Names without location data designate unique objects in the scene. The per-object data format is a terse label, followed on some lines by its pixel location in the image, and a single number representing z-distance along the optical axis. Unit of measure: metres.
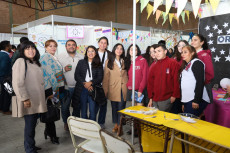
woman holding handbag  2.36
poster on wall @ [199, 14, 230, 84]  3.35
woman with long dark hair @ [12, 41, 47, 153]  1.95
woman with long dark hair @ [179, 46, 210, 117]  1.96
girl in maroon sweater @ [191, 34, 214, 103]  2.24
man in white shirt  2.83
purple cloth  2.18
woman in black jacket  2.65
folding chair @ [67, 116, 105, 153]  1.42
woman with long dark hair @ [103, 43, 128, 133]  2.76
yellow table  1.27
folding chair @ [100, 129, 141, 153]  1.12
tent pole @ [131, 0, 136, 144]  2.19
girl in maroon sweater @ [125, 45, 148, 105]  2.62
